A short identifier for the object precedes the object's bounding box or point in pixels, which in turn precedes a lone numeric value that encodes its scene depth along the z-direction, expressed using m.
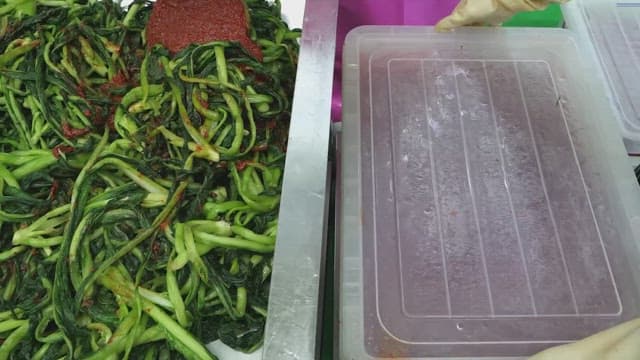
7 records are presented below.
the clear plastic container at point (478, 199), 0.80
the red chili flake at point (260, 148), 1.24
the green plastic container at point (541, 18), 1.31
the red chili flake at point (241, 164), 1.21
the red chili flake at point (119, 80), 1.36
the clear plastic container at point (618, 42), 1.08
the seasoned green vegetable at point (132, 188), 1.06
